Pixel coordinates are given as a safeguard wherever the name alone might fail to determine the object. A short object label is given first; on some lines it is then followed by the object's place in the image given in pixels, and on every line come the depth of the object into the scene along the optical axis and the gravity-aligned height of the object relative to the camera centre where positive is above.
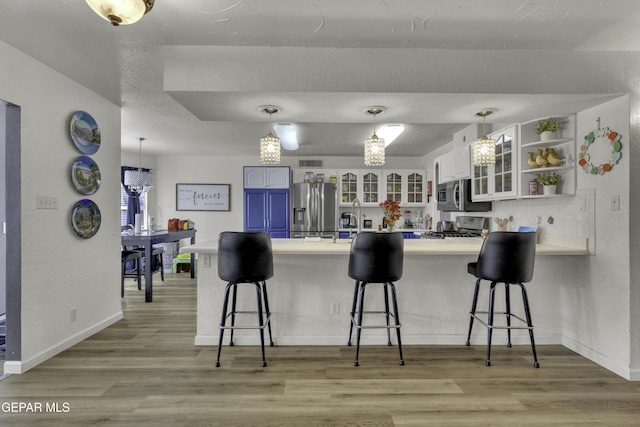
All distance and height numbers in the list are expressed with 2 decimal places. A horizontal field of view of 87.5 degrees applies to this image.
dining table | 4.20 -0.36
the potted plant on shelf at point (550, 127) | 2.86 +0.73
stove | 4.18 -0.21
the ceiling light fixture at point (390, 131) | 4.04 +1.04
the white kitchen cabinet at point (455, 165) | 4.02 +0.62
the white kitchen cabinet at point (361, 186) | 6.11 +0.50
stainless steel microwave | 4.16 +0.18
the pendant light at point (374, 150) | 3.09 +0.58
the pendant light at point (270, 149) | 2.94 +0.57
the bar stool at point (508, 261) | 2.41 -0.35
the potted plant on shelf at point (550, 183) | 2.86 +0.26
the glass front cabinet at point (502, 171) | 3.18 +0.43
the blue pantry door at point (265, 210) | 5.99 +0.06
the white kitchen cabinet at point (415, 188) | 6.16 +0.46
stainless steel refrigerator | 5.88 +0.06
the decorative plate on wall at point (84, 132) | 2.85 +0.73
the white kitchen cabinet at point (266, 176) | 6.02 +0.68
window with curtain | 5.91 +0.14
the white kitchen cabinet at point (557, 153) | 2.77 +0.52
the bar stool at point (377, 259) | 2.42 -0.33
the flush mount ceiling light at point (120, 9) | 1.32 +0.83
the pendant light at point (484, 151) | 2.90 +0.54
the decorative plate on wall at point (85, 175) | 2.86 +0.35
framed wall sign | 6.54 +0.33
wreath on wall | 2.36 +0.46
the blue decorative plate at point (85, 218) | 2.88 -0.03
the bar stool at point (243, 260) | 2.41 -0.34
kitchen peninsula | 2.88 -0.74
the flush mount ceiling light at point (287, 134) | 4.11 +1.05
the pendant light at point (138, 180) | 4.86 +0.51
